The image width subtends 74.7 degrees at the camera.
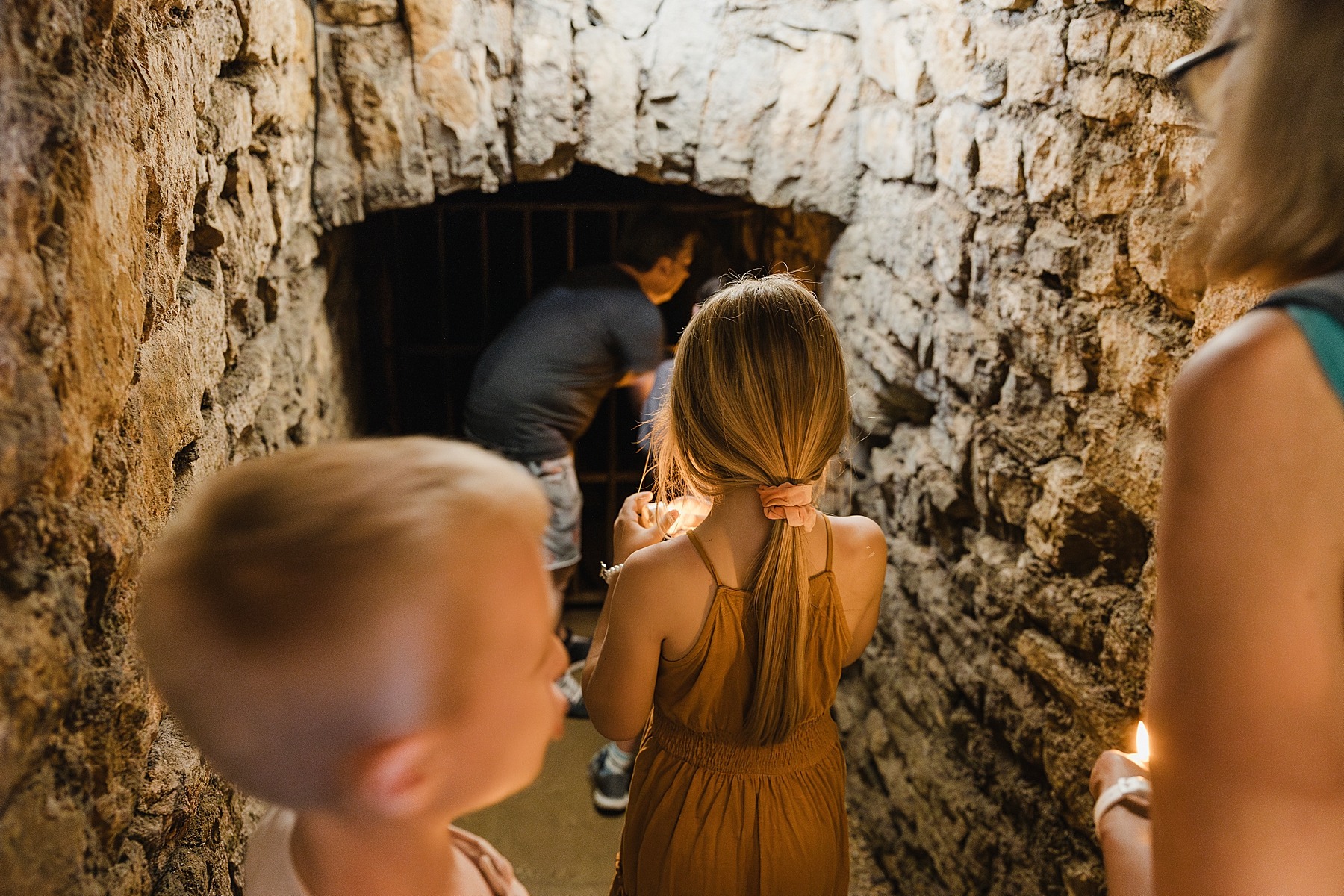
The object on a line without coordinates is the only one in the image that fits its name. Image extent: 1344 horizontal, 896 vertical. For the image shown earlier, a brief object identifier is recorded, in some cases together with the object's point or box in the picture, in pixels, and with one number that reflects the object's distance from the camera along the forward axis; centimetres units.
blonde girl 132
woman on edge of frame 60
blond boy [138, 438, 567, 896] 57
